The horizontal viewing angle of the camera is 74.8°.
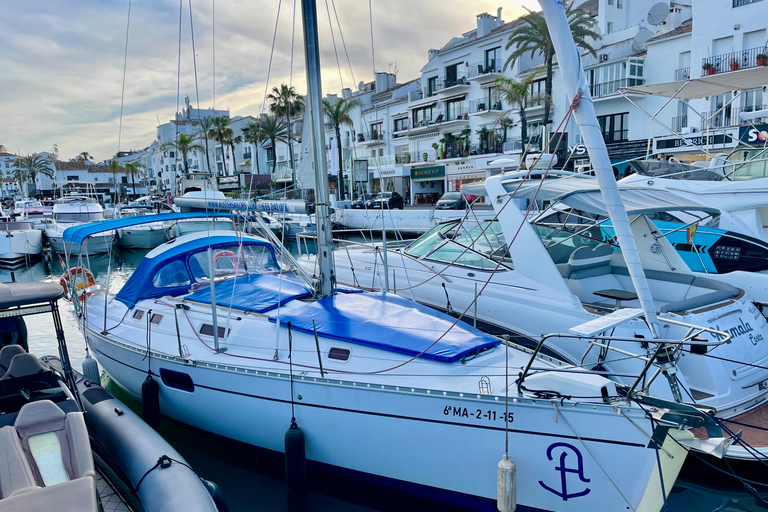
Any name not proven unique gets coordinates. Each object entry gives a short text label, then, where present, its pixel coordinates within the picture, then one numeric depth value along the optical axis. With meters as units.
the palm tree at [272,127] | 44.88
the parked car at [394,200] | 33.85
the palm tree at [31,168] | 75.75
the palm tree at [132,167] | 68.93
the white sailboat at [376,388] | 3.92
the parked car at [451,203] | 29.24
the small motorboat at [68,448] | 3.53
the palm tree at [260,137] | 41.42
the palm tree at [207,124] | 51.04
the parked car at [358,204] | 31.55
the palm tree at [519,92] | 29.80
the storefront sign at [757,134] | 15.70
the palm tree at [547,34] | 24.83
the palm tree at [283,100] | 40.38
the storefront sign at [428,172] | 38.62
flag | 10.68
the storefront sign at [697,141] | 19.02
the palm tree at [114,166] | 72.62
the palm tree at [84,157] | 106.03
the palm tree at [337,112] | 38.72
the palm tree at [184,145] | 54.59
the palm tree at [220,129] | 49.69
